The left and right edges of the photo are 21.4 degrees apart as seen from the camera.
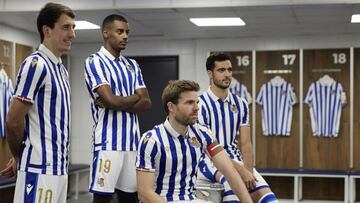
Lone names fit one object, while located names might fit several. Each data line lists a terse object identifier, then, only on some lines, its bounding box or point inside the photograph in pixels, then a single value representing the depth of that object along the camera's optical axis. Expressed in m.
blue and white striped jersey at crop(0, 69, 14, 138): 12.66
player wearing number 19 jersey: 4.88
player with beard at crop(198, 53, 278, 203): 6.13
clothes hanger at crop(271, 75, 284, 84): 14.54
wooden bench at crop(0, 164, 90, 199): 14.20
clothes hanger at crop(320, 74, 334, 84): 14.24
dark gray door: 15.19
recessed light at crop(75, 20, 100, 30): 12.33
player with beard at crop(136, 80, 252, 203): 4.70
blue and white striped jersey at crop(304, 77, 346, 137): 14.14
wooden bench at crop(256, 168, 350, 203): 13.19
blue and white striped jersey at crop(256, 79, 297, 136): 14.50
